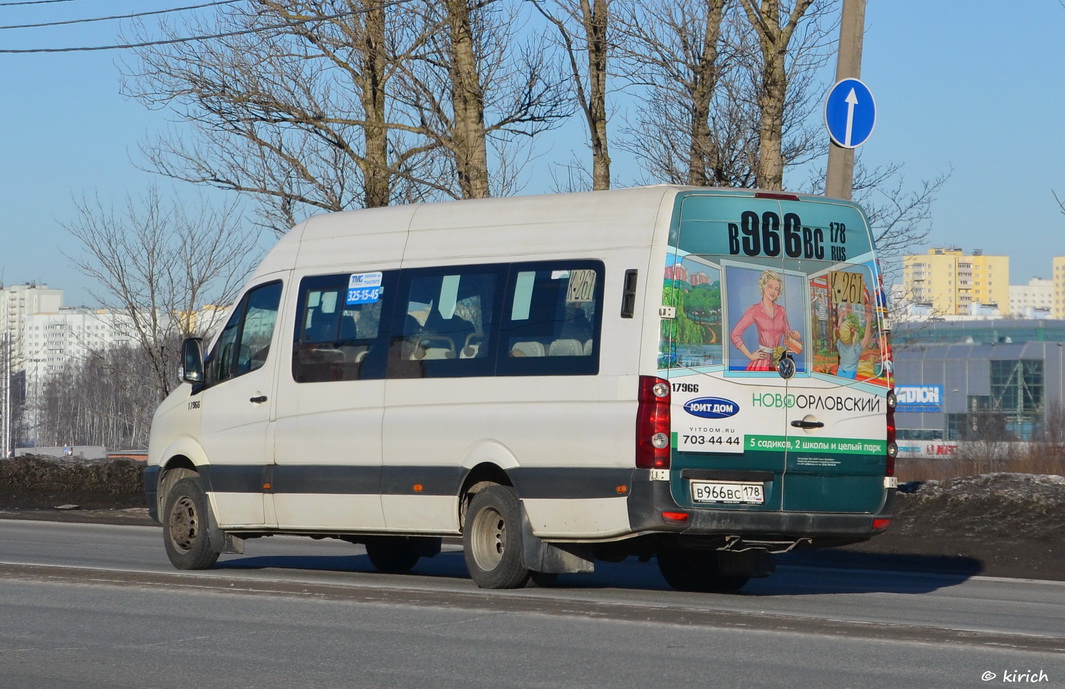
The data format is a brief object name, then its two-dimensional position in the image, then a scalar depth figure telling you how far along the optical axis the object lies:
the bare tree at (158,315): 33.59
